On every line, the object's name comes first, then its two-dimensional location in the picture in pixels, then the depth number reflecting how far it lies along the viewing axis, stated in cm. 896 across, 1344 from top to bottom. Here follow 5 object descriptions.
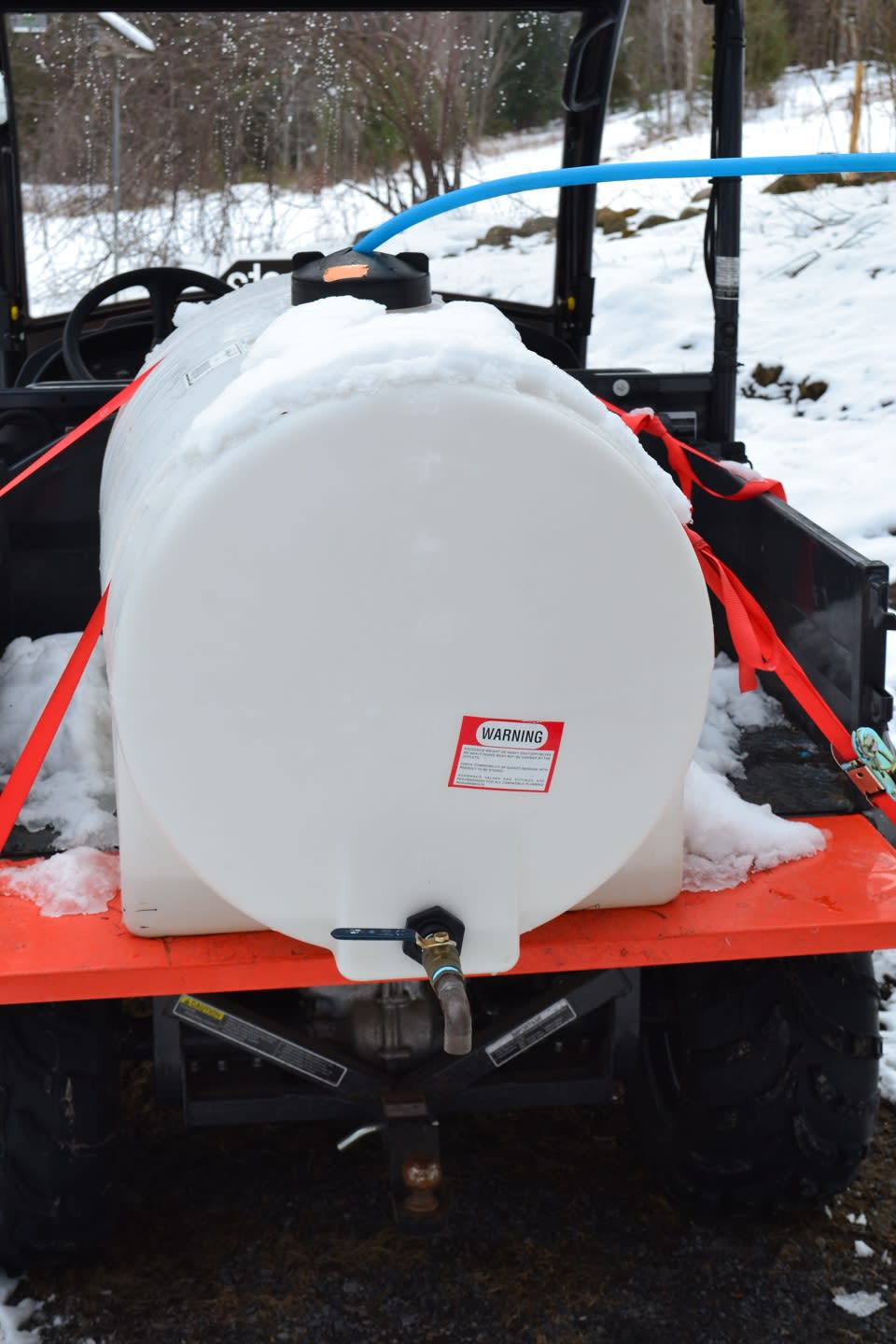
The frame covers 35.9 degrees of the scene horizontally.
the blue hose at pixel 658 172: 184
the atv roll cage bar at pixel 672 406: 225
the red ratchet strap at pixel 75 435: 243
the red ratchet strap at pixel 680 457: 275
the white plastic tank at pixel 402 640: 158
